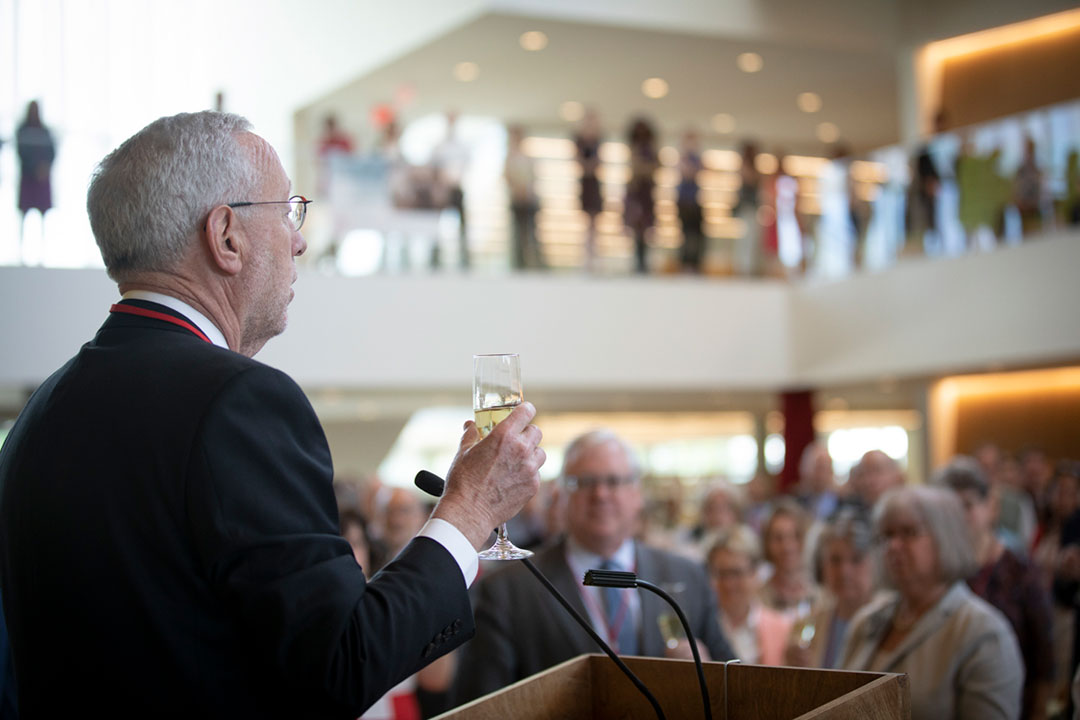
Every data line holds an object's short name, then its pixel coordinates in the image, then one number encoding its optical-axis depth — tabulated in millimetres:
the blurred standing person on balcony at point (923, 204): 10242
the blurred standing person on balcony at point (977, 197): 9805
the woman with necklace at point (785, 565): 5035
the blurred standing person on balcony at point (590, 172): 10945
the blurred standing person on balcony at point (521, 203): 10617
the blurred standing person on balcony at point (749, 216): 11703
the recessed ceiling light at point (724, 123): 16138
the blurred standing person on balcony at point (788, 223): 11695
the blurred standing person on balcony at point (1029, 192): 9398
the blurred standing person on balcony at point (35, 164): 8203
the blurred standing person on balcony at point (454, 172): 10257
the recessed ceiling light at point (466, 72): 13758
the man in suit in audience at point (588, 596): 3033
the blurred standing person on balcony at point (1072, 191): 9156
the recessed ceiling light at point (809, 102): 15344
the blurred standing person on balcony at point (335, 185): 9758
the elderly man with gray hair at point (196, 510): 1300
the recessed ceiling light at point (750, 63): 13781
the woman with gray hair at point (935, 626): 2873
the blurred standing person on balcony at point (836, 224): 11375
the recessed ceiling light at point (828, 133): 16744
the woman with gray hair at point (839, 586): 4020
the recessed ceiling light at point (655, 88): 14602
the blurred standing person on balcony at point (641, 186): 11156
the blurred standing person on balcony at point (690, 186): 11219
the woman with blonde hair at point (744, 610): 4281
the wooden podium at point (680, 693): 1521
